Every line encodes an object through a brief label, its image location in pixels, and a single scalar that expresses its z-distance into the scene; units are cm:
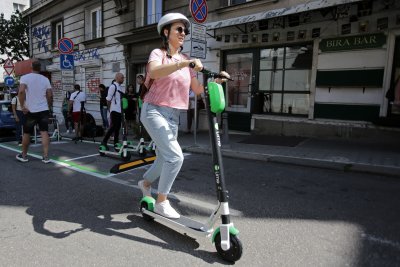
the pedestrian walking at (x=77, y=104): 1012
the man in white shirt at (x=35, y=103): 602
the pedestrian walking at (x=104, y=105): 1135
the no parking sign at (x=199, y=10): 716
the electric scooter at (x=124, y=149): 678
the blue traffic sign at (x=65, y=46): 1106
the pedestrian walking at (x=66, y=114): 1152
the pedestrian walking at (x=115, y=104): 714
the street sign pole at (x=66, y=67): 1080
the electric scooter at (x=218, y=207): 242
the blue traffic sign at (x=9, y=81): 1507
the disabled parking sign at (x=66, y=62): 1075
